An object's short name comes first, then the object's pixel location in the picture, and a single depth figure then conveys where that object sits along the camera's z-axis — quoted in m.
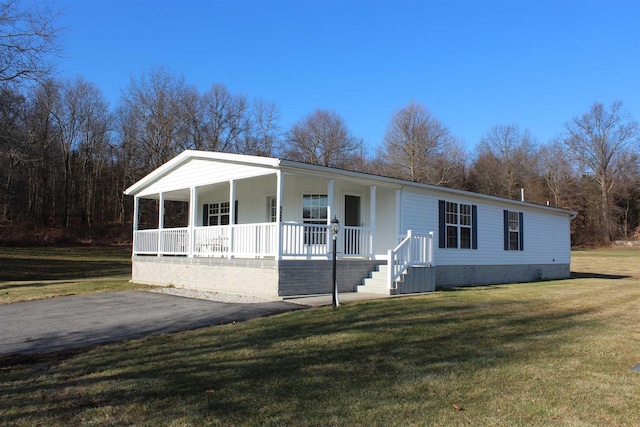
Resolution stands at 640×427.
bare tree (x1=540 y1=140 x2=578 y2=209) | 48.53
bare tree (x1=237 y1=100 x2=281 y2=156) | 44.19
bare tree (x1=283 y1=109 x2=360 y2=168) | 45.97
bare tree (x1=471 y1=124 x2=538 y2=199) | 48.28
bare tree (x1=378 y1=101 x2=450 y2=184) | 42.75
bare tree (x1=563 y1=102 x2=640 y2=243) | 47.25
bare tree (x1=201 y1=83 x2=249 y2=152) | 41.97
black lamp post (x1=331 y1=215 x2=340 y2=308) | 9.15
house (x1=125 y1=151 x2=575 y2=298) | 12.16
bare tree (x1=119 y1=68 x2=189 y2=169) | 38.66
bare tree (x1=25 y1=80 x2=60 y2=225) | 38.66
